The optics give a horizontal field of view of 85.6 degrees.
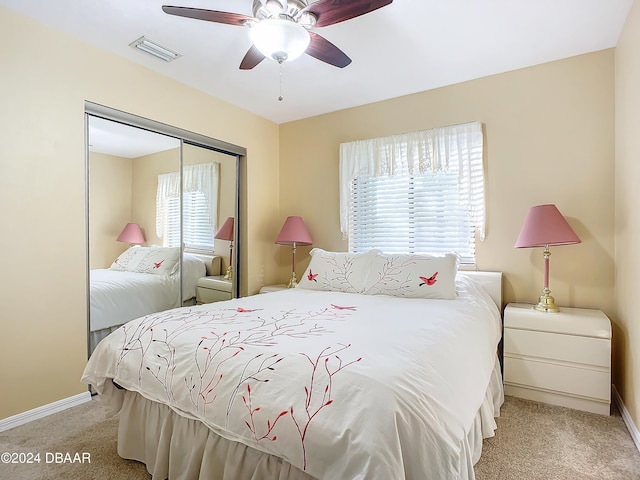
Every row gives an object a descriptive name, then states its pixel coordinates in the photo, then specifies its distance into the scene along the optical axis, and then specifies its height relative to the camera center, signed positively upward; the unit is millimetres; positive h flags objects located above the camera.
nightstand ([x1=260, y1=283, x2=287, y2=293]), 3746 -511
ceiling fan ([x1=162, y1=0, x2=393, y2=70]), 1678 +1147
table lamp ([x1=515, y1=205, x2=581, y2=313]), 2406 +59
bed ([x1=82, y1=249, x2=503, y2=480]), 1021 -539
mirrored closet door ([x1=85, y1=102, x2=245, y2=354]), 2600 +223
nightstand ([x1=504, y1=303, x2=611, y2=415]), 2205 -771
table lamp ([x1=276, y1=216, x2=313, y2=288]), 3680 +73
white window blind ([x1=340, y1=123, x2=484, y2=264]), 3053 +483
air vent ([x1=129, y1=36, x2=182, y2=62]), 2463 +1425
